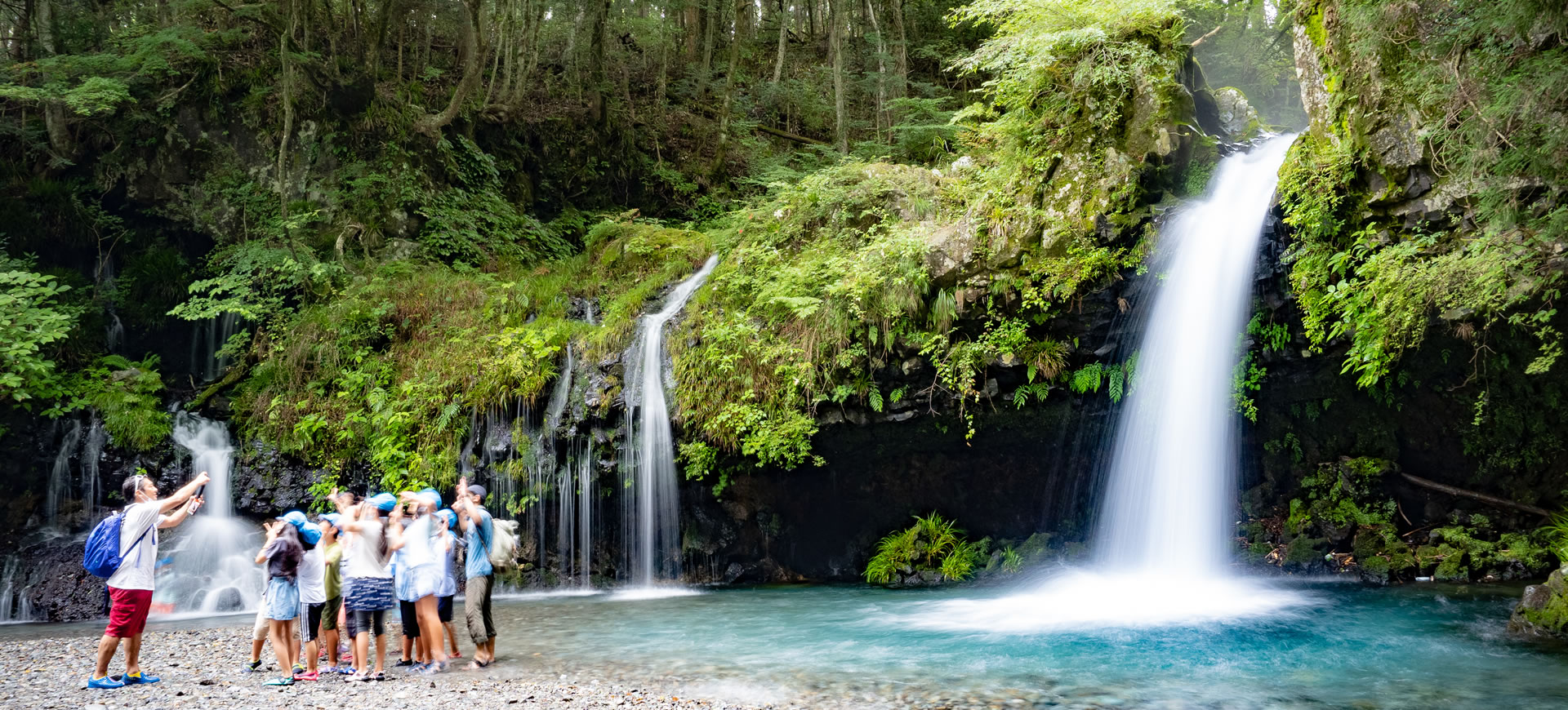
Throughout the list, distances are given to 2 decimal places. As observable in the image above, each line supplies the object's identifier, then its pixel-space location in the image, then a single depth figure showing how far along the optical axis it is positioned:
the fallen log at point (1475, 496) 10.15
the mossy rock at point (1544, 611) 7.05
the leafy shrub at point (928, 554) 12.06
